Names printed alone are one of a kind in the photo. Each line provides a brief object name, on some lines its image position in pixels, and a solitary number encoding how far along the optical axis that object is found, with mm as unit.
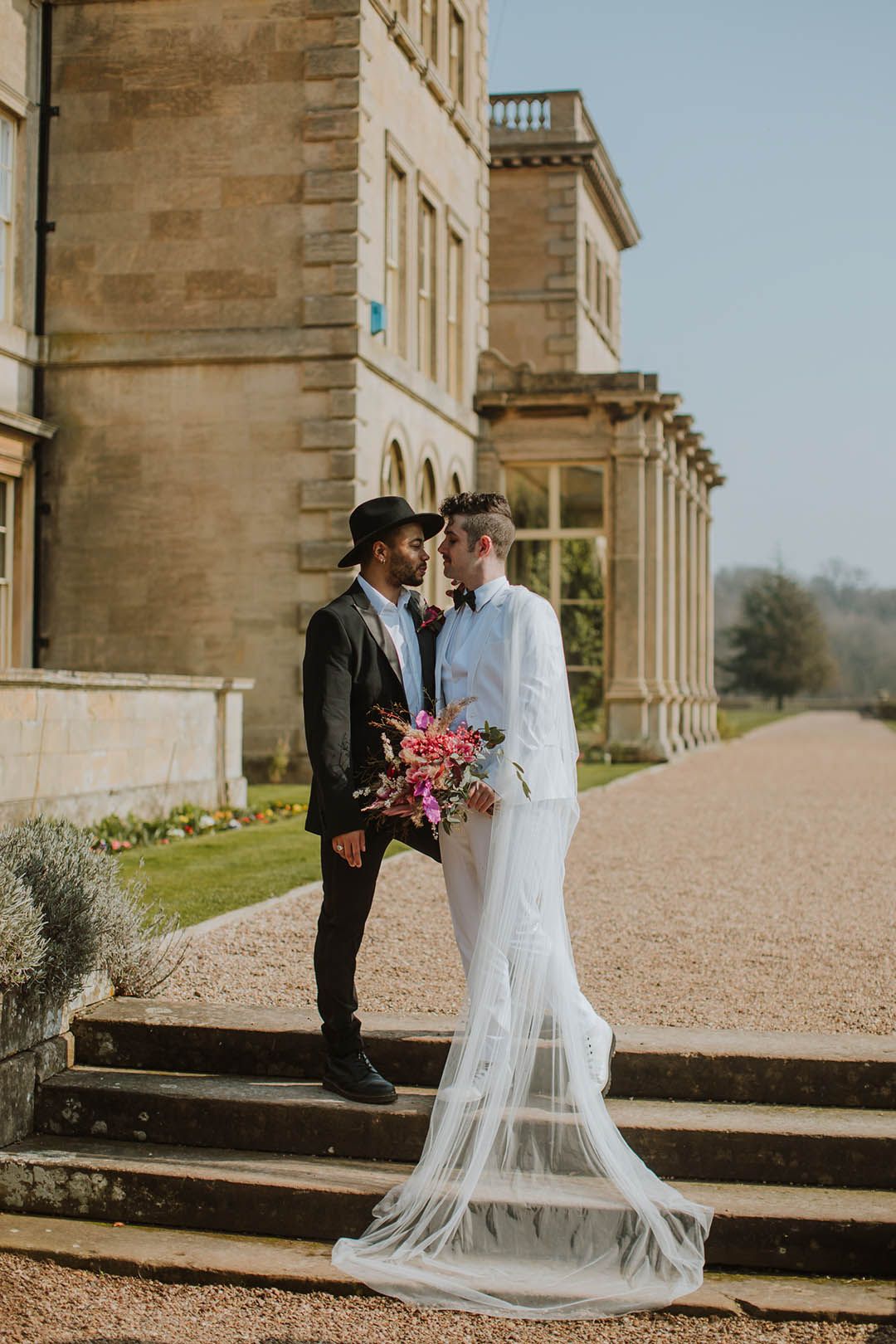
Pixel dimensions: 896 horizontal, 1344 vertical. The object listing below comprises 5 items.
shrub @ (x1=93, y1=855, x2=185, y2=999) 5871
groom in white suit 5008
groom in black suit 4977
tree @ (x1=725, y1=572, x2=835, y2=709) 81312
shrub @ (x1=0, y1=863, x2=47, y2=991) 5059
